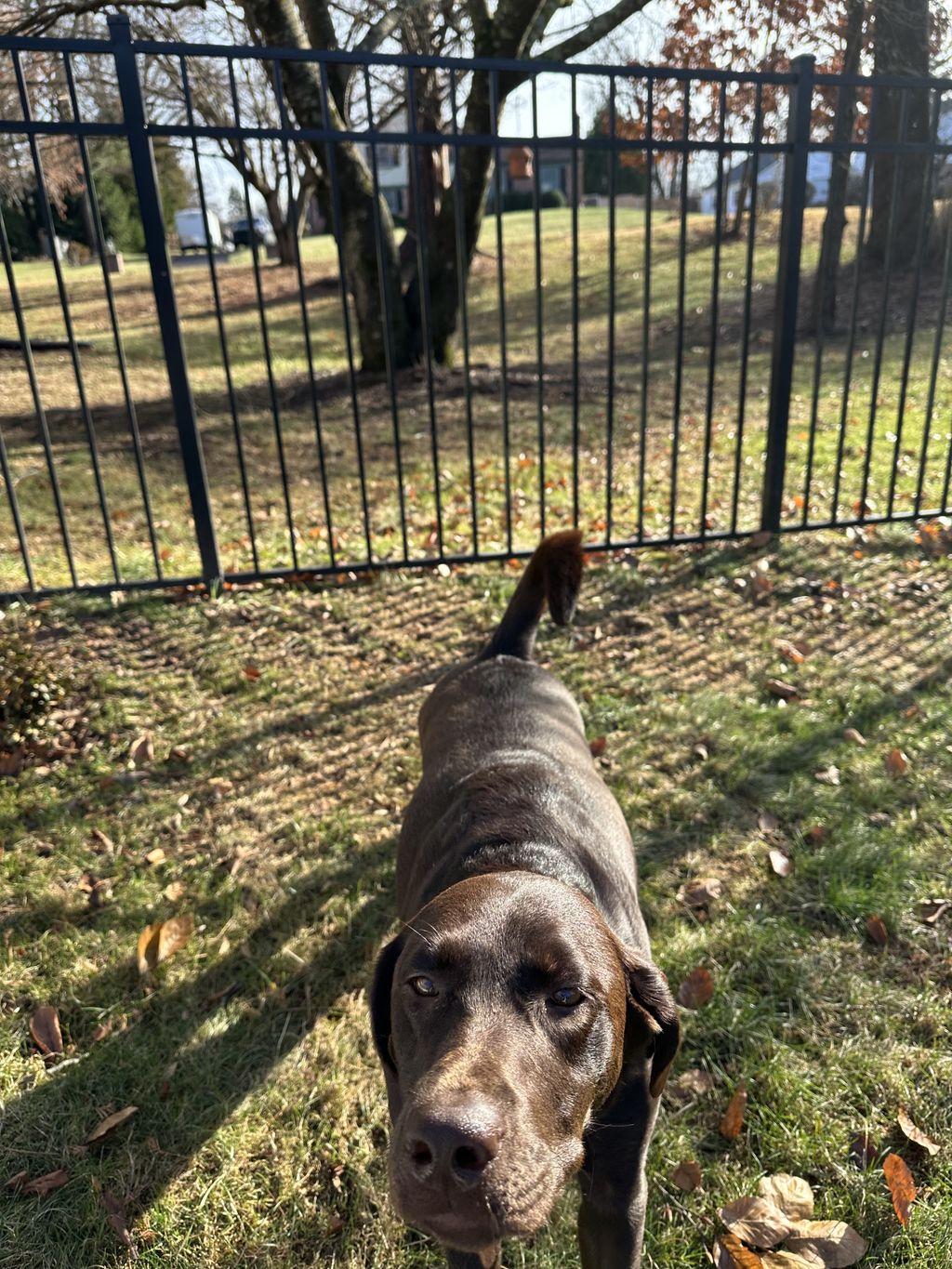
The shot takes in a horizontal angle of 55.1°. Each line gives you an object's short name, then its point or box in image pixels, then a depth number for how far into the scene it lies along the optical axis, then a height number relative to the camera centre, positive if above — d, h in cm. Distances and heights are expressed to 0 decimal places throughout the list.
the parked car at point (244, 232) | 3428 +64
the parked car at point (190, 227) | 3812 +99
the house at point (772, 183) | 1950 +86
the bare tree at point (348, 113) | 734 +106
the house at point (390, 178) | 4438 +337
